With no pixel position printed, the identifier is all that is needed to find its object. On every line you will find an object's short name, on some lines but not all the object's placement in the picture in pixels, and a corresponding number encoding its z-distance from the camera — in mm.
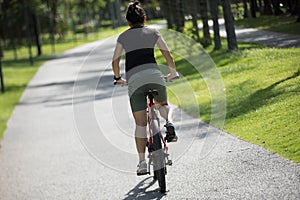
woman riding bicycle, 14430
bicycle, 14251
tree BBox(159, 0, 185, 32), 67956
